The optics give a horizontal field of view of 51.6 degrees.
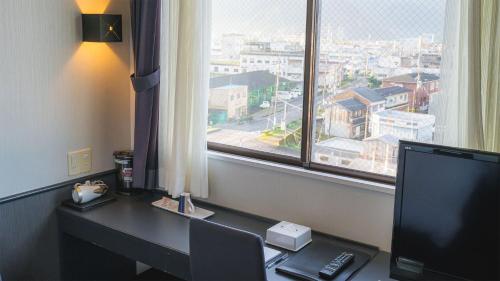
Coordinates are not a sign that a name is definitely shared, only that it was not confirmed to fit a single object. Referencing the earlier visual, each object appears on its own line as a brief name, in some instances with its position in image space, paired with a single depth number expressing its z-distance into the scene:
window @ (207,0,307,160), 2.59
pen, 2.18
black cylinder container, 2.98
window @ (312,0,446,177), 2.19
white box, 2.31
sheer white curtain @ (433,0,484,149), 1.92
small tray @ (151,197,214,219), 2.69
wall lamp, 2.73
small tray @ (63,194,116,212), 2.74
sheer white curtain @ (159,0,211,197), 2.68
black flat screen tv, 1.84
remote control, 2.05
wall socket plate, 2.84
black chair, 1.84
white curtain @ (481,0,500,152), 1.89
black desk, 2.29
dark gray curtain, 2.79
